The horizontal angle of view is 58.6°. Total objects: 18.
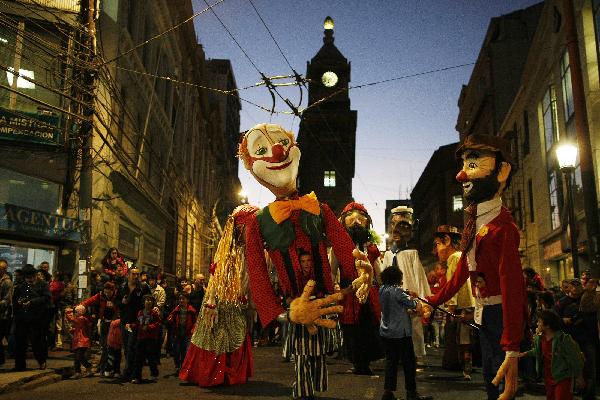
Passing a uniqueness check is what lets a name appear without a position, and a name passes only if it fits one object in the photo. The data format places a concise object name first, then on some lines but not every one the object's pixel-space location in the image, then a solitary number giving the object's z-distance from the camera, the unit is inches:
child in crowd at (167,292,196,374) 384.5
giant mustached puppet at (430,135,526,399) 130.2
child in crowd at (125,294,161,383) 347.6
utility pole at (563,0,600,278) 342.0
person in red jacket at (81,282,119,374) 382.3
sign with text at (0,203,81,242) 479.2
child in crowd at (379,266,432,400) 240.1
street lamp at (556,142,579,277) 387.5
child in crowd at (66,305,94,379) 371.2
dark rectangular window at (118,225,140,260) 698.2
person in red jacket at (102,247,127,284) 468.9
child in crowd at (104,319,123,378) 374.0
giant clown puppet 146.9
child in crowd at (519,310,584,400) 221.8
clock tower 2180.1
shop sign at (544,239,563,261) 767.7
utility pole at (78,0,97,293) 473.4
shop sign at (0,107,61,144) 507.8
